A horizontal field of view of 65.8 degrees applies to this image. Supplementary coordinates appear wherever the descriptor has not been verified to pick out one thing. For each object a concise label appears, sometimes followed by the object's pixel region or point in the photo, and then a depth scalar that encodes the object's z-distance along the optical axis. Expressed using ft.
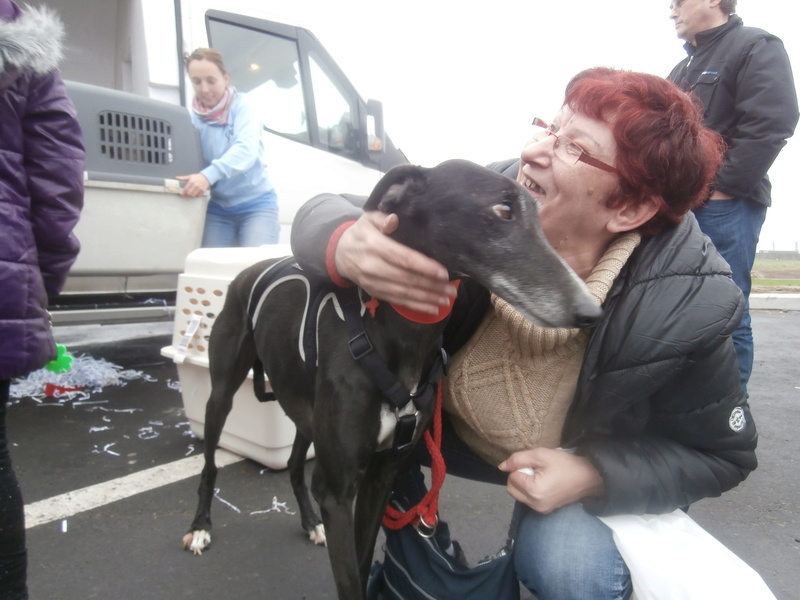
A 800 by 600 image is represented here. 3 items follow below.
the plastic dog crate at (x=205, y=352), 8.43
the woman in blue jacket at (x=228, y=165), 11.58
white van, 11.03
